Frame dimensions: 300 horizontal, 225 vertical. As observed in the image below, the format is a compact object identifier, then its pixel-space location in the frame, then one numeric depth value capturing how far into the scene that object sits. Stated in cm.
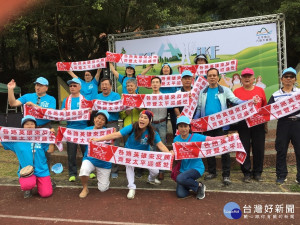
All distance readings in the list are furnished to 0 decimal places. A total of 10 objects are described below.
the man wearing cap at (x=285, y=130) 496
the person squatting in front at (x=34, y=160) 504
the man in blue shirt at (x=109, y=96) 568
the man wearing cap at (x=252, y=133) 519
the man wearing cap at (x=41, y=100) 545
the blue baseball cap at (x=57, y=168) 632
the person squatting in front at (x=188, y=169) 464
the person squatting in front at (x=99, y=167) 495
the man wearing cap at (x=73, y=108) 559
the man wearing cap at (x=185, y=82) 541
